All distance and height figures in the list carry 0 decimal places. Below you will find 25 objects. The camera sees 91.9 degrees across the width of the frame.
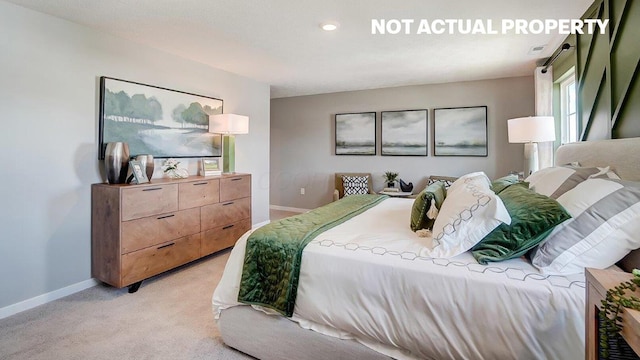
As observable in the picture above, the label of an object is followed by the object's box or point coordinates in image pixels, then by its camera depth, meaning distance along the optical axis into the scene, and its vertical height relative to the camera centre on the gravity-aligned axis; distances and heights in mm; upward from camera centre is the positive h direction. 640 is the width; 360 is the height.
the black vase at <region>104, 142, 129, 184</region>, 2752 +194
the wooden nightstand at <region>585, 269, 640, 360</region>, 852 -314
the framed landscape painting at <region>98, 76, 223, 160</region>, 2910 +680
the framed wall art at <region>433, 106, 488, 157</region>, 4684 +804
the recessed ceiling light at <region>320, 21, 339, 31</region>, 2668 +1385
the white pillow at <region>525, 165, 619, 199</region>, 1636 +31
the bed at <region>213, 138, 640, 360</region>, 1164 -523
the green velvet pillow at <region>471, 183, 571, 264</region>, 1326 -212
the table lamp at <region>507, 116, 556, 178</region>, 3145 +521
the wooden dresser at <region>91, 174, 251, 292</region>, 2588 -396
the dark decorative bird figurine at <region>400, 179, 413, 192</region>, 4977 -61
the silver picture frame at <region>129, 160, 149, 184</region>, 2832 +106
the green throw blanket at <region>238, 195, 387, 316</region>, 1595 -434
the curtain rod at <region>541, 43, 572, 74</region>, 2859 +1320
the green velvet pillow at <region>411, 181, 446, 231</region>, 1953 -164
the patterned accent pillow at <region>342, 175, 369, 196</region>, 5320 -29
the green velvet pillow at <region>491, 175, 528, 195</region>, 2287 -6
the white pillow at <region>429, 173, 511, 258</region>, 1456 -193
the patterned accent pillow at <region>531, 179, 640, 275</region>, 1227 -206
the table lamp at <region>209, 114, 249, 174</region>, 3807 +667
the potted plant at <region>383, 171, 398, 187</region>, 5137 +87
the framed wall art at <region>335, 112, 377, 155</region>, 5434 +895
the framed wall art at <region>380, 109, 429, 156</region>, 5043 +850
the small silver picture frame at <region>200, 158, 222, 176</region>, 3709 +193
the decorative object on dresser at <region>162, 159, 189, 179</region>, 3364 +141
